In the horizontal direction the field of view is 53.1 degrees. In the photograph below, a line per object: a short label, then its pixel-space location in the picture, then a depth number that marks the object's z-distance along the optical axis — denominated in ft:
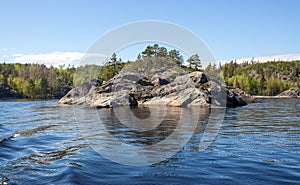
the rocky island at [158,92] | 213.66
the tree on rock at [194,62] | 336.78
